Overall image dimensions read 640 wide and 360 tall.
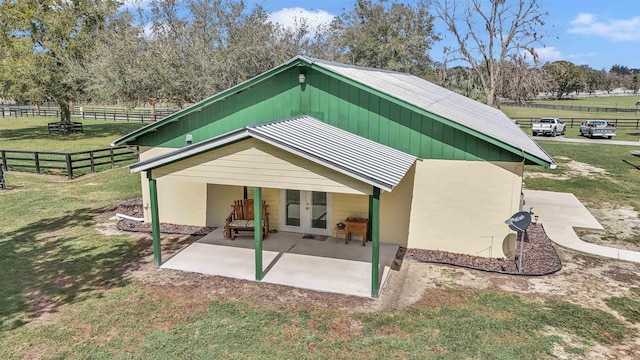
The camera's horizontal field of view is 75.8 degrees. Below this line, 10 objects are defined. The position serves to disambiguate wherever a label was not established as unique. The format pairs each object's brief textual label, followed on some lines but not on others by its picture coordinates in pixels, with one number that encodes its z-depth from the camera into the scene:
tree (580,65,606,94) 119.81
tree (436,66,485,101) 38.31
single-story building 8.62
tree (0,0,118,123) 30.03
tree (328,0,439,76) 37.19
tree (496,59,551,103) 35.81
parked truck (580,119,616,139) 34.62
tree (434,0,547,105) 35.78
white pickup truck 36.16
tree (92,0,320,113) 20.83
